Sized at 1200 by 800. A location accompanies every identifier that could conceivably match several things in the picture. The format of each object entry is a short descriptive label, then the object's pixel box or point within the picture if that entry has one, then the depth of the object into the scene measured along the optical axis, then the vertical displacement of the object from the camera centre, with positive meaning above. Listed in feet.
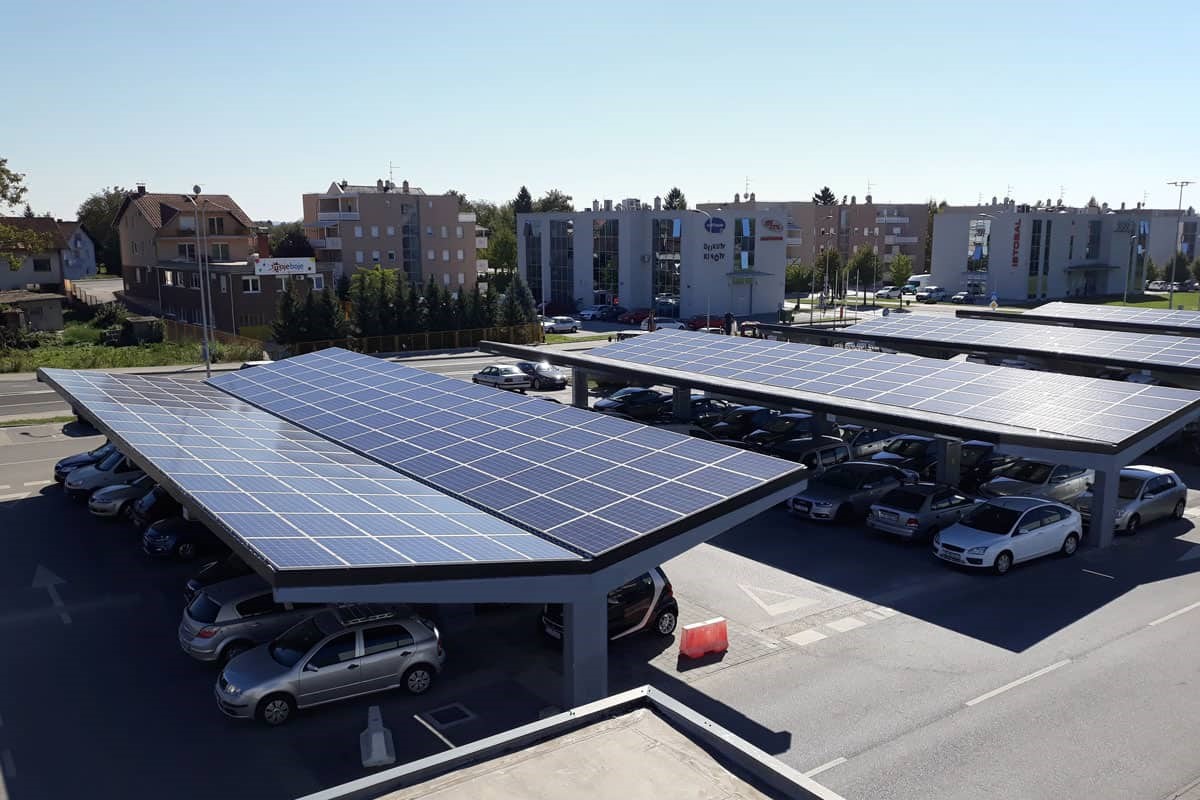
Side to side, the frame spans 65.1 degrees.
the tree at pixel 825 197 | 518.54 +25.30
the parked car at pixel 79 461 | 83.41 -19.02
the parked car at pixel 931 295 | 317.22 -17.74
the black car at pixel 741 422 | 98.84 -19.00
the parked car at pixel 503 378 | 140.77 -19.80
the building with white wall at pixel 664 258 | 247.09 -3.79
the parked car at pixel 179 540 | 65.72 -20.43
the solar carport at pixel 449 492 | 39.78 -12.92
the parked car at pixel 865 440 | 91.20 -19.61
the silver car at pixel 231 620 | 49.62 -19.95
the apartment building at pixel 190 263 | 202.49 -4.00
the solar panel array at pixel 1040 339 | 102.06 -11.94
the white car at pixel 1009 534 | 63.57 -20.09
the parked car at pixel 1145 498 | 72.23 -20.01
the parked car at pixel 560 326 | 217.13 -18.75
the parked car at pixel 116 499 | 74.90 -19.97
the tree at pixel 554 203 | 481.05 +21.21
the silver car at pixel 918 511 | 69.92 -20.10
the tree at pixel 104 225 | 380.37 +8.92
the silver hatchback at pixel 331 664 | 43.93 -20.01
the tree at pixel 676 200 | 490.53 +22.84
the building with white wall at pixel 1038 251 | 311.47 -3.41
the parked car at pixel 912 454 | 87.35 -19.95
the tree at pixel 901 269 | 315.58 -8.90
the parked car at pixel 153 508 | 71.67 -19.84
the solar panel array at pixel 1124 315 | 138.31 -11.64
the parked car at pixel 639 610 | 51.88 -20.24
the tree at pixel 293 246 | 289.74 -0.15
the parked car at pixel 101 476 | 79.51 -19.34
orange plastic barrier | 50.70 -21.21
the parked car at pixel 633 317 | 235.81 -18.24
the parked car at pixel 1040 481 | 78.54 -20.30
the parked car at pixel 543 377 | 142.42 -19.94
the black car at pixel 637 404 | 110.52 -18.78
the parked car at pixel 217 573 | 56.29 -19.59
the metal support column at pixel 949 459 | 78.07 -17.92
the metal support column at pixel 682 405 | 106.22 -18.11
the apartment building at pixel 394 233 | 270.87 +3.52
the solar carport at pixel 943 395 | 64.80 -12.49
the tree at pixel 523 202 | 458.09 +20.37
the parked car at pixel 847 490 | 75.51 -20.12
